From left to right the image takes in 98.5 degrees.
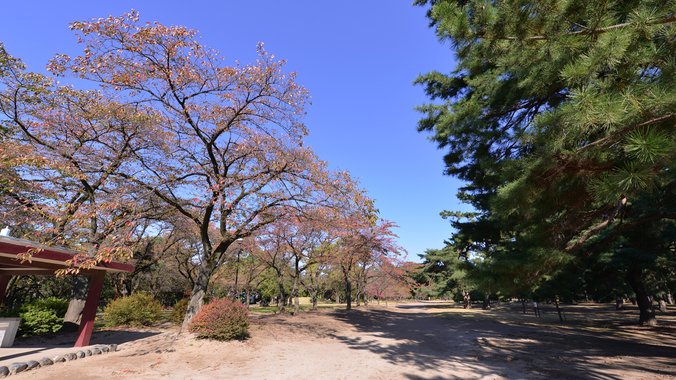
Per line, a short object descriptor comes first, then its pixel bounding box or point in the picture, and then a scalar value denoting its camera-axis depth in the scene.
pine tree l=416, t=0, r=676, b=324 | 3.34
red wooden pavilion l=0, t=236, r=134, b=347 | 6.33
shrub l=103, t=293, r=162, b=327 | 12.29
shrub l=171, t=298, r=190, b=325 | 13.37
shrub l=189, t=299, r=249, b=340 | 9.14
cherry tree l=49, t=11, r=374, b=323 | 7.83
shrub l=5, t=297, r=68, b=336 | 10.09
